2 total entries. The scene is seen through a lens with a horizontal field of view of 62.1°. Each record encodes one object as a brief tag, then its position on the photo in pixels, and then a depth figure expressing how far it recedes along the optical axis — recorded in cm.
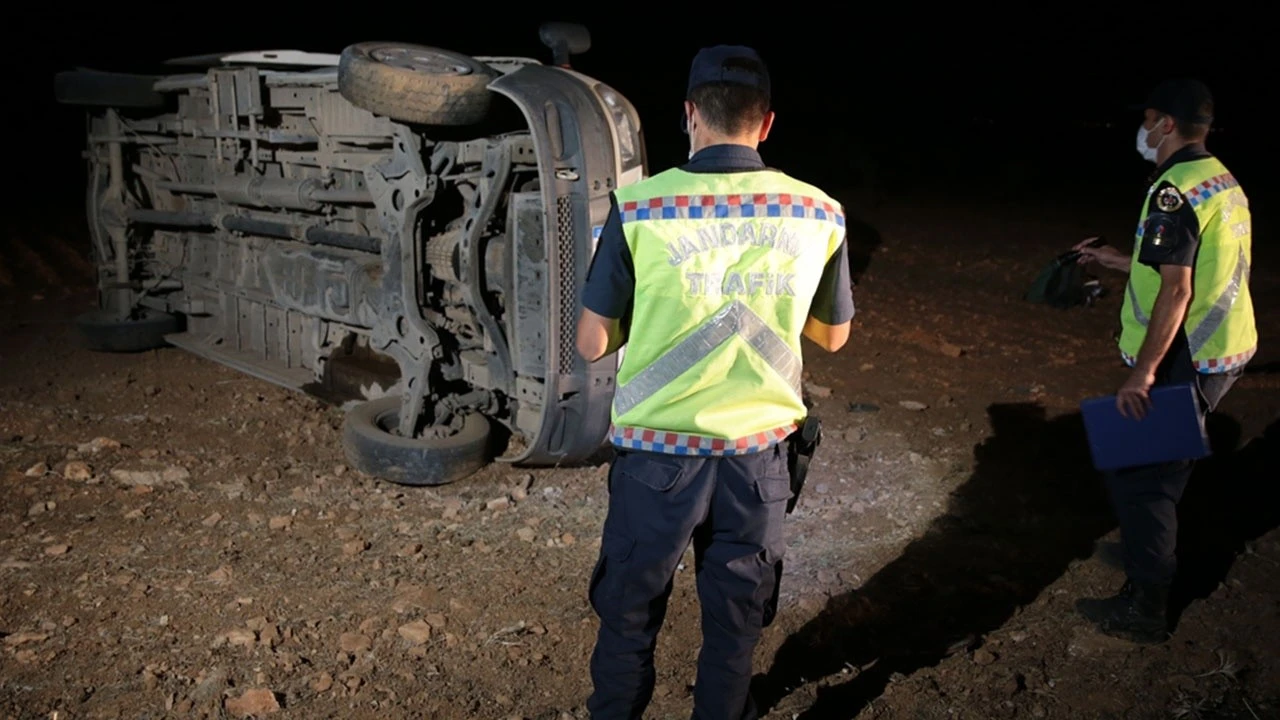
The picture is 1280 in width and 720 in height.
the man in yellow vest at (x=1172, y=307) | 351
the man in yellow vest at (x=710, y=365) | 261
